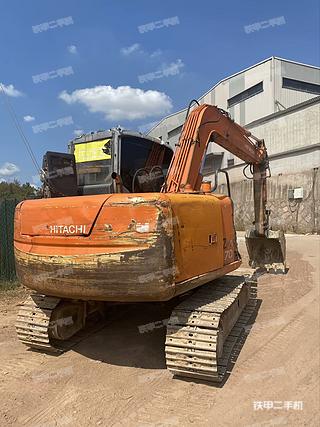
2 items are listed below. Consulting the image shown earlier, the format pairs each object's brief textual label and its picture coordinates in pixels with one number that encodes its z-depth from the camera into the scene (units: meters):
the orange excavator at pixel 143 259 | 3.79
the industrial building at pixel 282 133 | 21.00
